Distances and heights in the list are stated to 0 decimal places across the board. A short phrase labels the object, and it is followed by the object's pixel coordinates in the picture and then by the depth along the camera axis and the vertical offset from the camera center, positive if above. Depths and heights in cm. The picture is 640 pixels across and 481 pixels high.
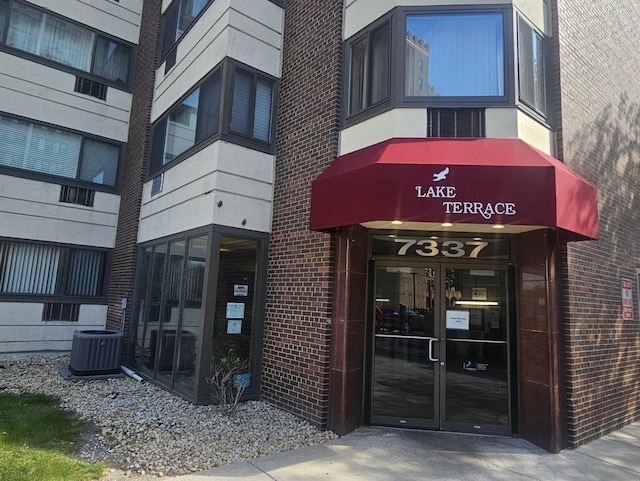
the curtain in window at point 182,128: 878 +362
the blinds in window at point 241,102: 770 +353
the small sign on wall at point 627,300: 743 +34
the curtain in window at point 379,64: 655 +368
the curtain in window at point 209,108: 783 +353
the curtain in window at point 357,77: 689 +364
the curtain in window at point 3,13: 1142 +721
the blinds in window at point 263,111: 804 +352
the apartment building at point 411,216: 568 +125
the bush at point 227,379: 660 -123
